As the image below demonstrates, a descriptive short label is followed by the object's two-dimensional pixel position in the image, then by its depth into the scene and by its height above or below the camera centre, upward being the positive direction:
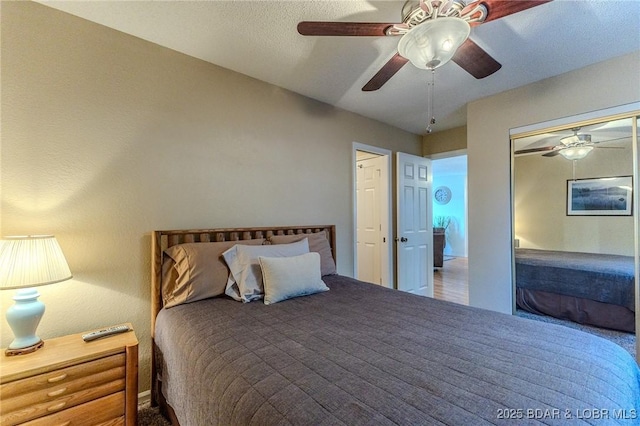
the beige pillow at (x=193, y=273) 1.84 -0.42
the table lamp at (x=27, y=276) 1.31 -0.30
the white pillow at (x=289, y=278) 1.86 -0.46
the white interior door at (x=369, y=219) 3.89 -0.10
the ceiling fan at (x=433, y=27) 1.22 +0.91
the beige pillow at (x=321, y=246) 2.48 -0.32
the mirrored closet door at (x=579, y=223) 2.38 -0.12
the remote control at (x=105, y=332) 1.54 -0.70
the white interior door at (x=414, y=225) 3.77 -0.20
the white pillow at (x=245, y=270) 1.88 -0.41
